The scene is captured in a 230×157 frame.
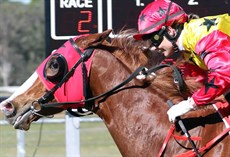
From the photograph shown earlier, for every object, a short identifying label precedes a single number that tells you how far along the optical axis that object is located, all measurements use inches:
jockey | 328.4
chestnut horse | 353.4
